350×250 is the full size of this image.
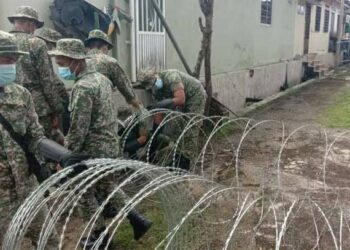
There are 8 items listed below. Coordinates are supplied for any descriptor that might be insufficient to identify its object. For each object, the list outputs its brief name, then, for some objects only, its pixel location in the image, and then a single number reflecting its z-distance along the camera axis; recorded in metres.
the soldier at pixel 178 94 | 5.38
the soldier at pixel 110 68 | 4.46
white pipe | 7.10
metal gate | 7.38
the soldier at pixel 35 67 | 4.25
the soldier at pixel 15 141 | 2.67
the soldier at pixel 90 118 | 3.45
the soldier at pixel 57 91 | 4.60
